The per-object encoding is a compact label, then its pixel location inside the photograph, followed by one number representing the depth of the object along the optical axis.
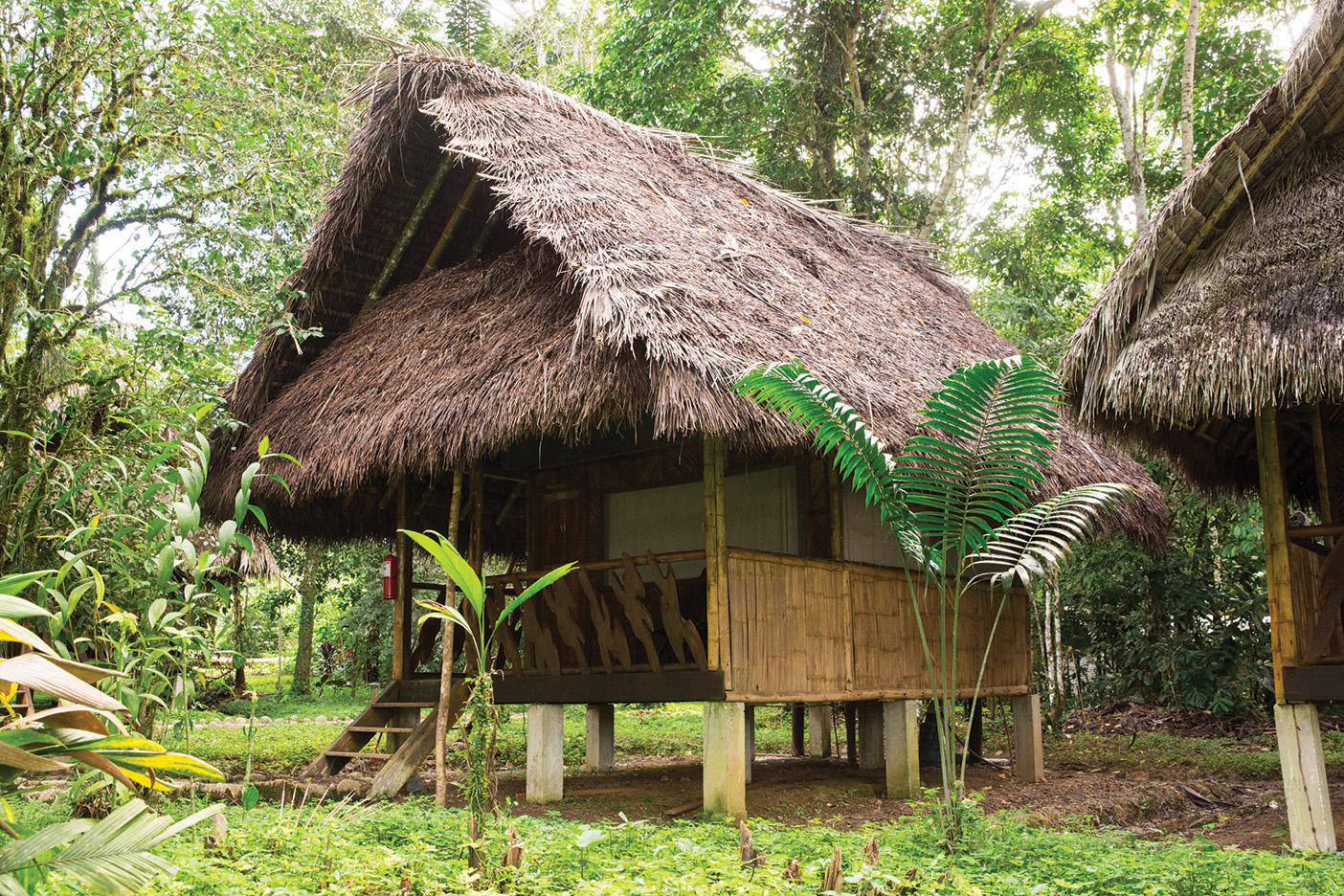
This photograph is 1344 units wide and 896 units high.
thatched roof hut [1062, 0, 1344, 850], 4.95
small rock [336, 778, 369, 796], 6.00
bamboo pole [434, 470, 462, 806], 5.64
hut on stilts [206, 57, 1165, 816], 5.63
